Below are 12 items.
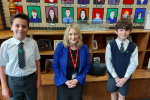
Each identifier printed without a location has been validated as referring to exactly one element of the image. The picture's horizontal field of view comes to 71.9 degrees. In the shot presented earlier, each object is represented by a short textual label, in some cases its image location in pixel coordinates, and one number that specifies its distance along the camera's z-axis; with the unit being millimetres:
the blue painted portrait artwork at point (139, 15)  2243
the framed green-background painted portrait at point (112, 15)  2191
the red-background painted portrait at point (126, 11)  2211
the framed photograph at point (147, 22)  2074
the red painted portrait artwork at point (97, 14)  2157
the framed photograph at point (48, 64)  2114
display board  2025
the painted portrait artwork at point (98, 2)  2104
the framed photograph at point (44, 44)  1962
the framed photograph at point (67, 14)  2092
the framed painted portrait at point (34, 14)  2032
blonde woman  1466
